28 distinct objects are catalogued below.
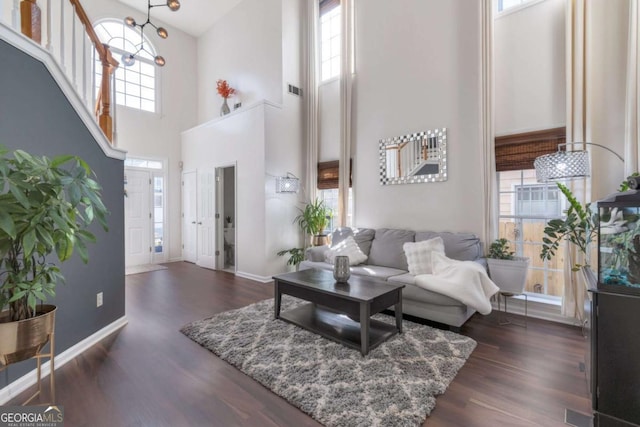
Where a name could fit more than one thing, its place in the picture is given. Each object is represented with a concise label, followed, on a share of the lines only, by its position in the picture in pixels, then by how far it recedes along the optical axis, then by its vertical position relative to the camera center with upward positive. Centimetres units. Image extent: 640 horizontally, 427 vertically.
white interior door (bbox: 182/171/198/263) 652 -12
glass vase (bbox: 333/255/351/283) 292 -59
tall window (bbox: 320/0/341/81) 525 +312
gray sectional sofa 292 -67
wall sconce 512 +47
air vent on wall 539 +223
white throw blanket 279 -72
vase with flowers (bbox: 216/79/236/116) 608 +250
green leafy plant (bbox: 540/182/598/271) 254 -16
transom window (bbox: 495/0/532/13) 340 +243
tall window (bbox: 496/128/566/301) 325 +8
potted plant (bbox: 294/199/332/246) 505 -19
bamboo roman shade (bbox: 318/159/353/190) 515 +65
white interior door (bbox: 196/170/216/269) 603 -16
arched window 608 +312
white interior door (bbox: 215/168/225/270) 596 -17
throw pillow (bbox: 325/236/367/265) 406 -57
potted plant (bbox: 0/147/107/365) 143 -10
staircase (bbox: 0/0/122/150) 197 +122
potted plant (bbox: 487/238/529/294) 304 -64
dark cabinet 151 -78
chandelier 350 +238
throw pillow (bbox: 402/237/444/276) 339 -51
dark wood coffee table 249 -84
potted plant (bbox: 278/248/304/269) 509 -76
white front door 610 -13
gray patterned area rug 178 -118
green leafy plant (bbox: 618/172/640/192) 238 +19
